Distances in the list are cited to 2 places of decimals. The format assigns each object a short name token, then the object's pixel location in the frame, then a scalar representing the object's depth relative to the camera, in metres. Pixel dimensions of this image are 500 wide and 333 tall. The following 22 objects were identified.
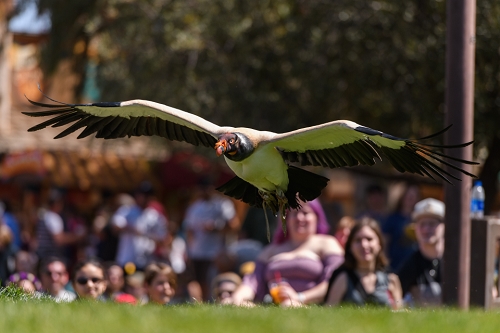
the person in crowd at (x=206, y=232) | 26.80
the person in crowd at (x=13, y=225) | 28.14
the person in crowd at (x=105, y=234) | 29.11
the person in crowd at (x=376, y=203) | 23.72
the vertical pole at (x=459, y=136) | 14.30
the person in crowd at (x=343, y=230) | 19.91
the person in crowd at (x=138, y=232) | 27.30
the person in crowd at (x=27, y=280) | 16.11
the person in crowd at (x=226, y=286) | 17.64
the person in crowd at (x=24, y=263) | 22.88
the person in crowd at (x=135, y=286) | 19.47
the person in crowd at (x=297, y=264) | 16.20
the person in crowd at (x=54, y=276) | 17.84
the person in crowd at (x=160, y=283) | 16.42
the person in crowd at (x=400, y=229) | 21.87
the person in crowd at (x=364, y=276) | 15.27
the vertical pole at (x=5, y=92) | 40.66
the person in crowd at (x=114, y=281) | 18.48
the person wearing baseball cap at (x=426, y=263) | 16.27
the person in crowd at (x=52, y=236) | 29.73
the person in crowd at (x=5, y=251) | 20.71
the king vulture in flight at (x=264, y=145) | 13.70
